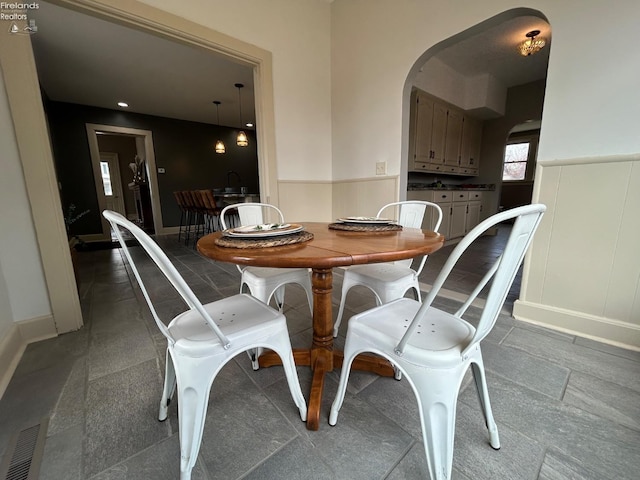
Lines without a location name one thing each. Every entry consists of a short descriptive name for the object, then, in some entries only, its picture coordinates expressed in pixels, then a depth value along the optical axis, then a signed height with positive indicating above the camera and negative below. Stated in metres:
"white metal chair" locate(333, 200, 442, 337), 1.34 -0.48
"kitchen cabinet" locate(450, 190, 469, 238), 4.33 -0.42
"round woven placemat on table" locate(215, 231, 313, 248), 0.90 -0.18
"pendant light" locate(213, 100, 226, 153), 5.46 +0.99
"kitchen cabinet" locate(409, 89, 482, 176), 3.88 +0.85
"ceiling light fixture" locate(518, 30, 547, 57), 3.04 +1.69
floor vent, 0.83 -0.89
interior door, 8.20 +0.38
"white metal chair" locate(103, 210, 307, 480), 0.72 -0.49
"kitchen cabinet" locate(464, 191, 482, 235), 4.73 -0.37
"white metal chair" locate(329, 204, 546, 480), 0.65 -0.47
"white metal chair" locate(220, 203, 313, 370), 1.36 -0.49
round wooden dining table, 0.79 -0.20
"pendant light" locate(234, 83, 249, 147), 5.05 +1.06
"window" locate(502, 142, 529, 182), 7.40 +0.78
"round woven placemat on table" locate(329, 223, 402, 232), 1.23 -0.18
